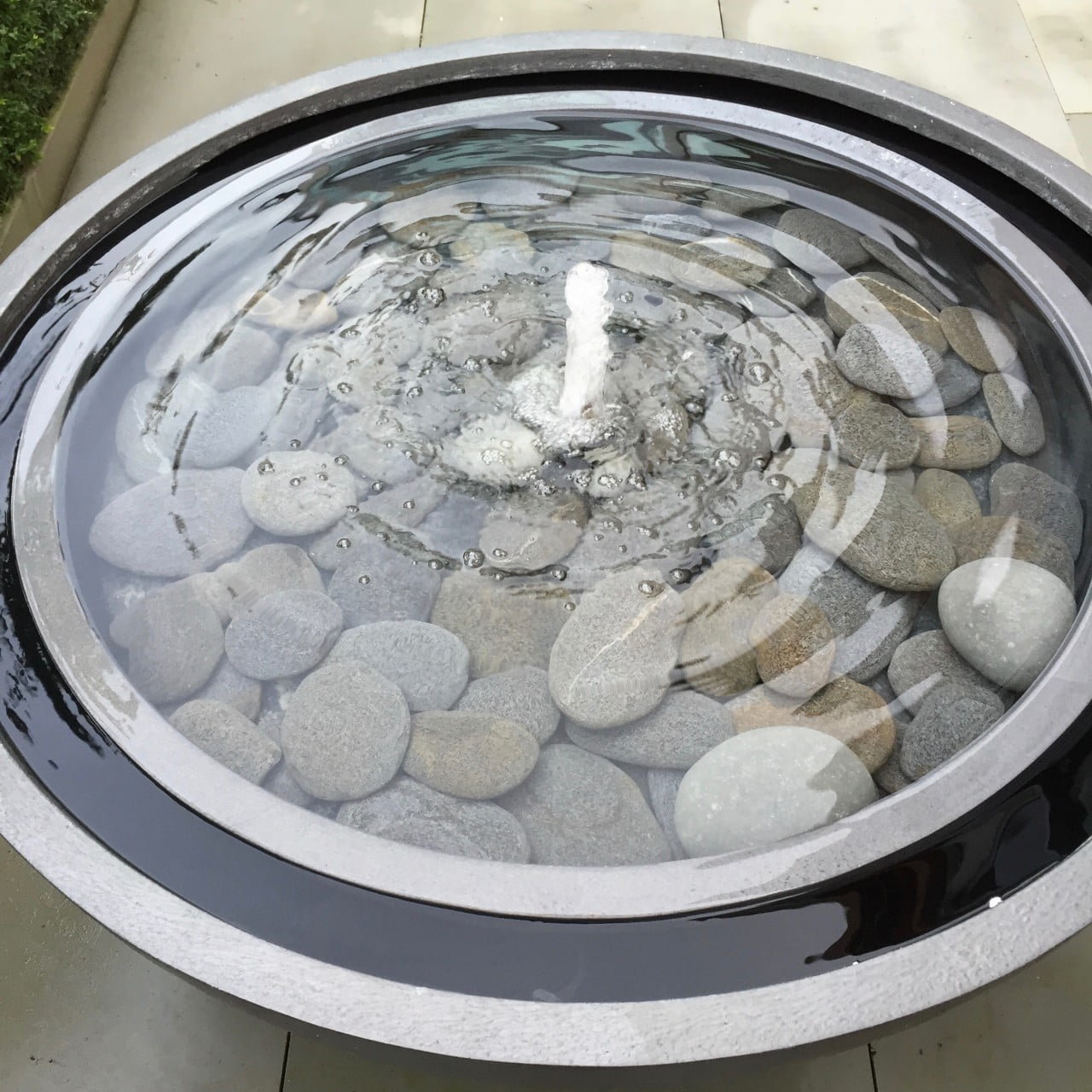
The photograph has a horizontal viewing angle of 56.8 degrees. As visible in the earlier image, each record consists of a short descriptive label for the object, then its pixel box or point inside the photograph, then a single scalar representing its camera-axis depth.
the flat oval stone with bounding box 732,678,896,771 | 1.06
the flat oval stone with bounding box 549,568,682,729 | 1.10
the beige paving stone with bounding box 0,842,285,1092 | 1.19
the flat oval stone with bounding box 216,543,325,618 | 1.19
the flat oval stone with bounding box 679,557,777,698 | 1.12
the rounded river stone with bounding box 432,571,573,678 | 1.15
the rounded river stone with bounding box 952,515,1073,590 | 1.17
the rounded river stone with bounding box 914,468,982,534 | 1.24
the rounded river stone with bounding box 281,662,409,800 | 1.05
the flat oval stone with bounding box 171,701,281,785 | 1.05
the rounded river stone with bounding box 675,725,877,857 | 0.97
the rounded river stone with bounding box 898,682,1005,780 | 1.04
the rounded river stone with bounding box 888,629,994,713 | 1.11
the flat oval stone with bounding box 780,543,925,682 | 1.14
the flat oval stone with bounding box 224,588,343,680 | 1.14
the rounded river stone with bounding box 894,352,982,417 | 1.36
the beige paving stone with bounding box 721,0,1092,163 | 2.58
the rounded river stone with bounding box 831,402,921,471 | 1.31
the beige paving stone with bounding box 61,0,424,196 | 2.63
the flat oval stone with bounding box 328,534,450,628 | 1.19
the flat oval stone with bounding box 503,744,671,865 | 0.99
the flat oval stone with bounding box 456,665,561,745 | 1.10
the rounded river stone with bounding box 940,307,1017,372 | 1.38
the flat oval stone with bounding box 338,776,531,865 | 0.98
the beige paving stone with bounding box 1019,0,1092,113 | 2.62
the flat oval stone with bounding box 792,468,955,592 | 1.19
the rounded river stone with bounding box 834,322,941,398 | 1.38
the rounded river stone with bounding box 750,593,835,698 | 1.12
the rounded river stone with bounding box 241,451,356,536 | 1.25
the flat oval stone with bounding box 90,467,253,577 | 1.21
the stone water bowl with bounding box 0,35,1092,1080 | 0.88
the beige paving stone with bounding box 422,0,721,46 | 2.81
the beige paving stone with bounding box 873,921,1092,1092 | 1.17
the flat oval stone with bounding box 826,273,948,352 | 1.42
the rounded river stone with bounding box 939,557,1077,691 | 1.08
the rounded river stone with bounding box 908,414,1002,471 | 1.30
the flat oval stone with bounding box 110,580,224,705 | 1.10
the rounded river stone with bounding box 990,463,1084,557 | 1.20
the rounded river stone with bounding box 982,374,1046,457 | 1.30
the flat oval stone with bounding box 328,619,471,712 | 1.12
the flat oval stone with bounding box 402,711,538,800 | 1.04
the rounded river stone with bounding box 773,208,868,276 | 1.53
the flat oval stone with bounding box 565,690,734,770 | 1.07
